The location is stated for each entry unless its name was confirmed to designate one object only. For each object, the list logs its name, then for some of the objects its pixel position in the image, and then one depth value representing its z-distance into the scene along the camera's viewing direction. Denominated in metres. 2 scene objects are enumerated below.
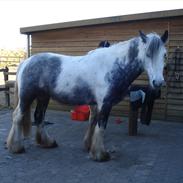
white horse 4.27
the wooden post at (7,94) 9.62
